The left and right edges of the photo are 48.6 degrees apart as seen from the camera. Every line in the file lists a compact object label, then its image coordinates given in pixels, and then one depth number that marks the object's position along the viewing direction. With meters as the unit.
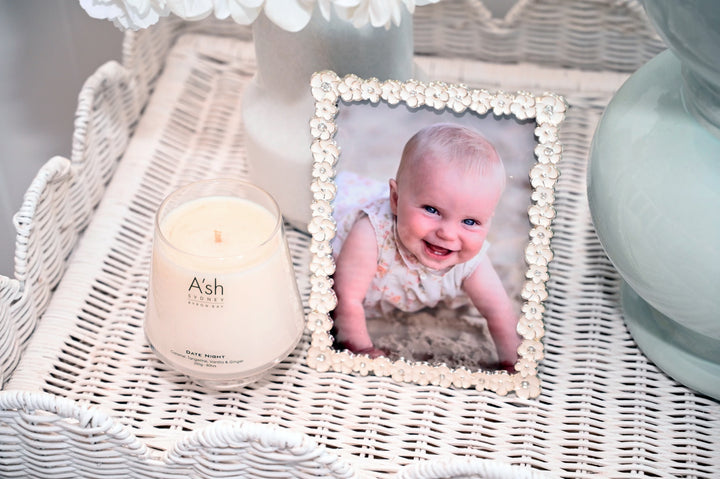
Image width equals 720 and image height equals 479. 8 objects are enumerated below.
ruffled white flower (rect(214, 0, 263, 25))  0.50
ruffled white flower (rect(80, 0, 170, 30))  0.51
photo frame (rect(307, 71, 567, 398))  0.55
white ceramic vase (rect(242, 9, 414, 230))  0.60
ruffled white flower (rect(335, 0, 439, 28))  0.50
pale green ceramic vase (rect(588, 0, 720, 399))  0.46
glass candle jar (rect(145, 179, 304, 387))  0.52
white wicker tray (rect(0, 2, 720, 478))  0.53
